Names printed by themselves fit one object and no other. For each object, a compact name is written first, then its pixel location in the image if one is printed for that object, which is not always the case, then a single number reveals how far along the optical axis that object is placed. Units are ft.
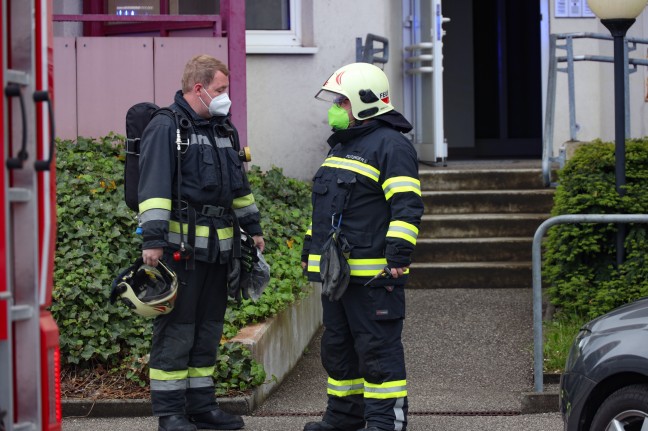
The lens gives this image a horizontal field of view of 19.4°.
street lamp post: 40.69
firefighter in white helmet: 30.34
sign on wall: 61.74
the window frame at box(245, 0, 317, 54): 59.82
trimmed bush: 40.24
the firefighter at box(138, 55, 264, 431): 31.22
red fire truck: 19.19
